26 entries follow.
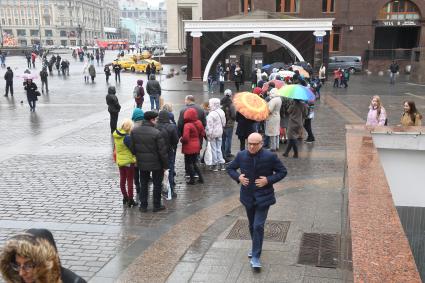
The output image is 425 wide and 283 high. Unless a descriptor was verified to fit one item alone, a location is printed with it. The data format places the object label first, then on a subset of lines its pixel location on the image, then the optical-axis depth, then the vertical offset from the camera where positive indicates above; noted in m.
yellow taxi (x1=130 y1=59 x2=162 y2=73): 43.55 -1.35
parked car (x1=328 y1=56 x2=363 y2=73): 40.22 -1.01
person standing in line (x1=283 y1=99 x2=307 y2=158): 10.99 -1.70
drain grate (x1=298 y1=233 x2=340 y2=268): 5.83 -2.58
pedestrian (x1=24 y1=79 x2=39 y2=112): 19.12 -1.56
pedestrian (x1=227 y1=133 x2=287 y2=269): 5.50 -1.50
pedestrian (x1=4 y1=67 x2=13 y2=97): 24.67 -1.38
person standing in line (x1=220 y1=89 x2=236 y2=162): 10.54 -1.48
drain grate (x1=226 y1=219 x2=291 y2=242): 6.64 -2.59
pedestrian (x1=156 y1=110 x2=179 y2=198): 7.98 -1.32
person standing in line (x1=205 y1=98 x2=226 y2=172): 9.72 -1.50
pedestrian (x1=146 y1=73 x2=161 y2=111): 17.58 -1.39
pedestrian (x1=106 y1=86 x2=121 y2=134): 13.54 -1.49
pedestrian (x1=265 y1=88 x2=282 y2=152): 11.30 -1.54
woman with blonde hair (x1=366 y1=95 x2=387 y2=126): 10.11 -1.37
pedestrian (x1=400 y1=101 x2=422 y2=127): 9.31 -1.30
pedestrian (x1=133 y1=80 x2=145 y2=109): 17.33 -1.54
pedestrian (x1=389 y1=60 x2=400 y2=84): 30.47 -1.24
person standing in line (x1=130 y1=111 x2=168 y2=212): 7.35 -1.47
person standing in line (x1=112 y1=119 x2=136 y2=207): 7.66 -1.69
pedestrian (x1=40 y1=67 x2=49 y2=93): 26.47 -1.38
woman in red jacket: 8.91 -1.63
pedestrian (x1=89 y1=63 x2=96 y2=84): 33.81 -1.49
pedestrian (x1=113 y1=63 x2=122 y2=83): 33.28 -1.27
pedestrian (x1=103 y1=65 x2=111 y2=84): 33.09 -1.43
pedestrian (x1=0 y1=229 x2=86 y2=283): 2.80 -1.24
